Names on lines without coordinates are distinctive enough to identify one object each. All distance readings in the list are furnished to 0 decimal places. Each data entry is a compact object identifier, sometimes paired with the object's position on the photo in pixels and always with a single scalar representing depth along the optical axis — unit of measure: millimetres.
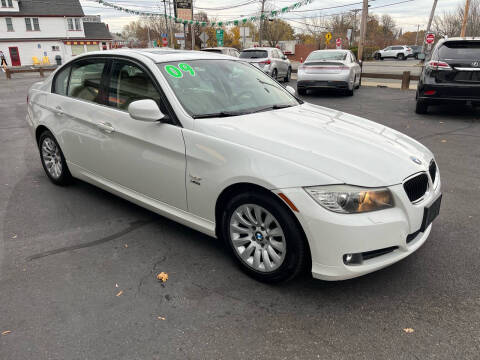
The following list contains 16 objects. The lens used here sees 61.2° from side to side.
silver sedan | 13241
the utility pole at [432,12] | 39953
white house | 50312
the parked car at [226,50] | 18938
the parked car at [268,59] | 17438
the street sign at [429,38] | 29709
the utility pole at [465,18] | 30078
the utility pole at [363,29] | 21672
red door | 50969
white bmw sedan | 2688
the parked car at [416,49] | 52456
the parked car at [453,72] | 8562
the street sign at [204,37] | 31291
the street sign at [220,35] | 39475
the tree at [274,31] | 71875
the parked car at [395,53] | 49438
